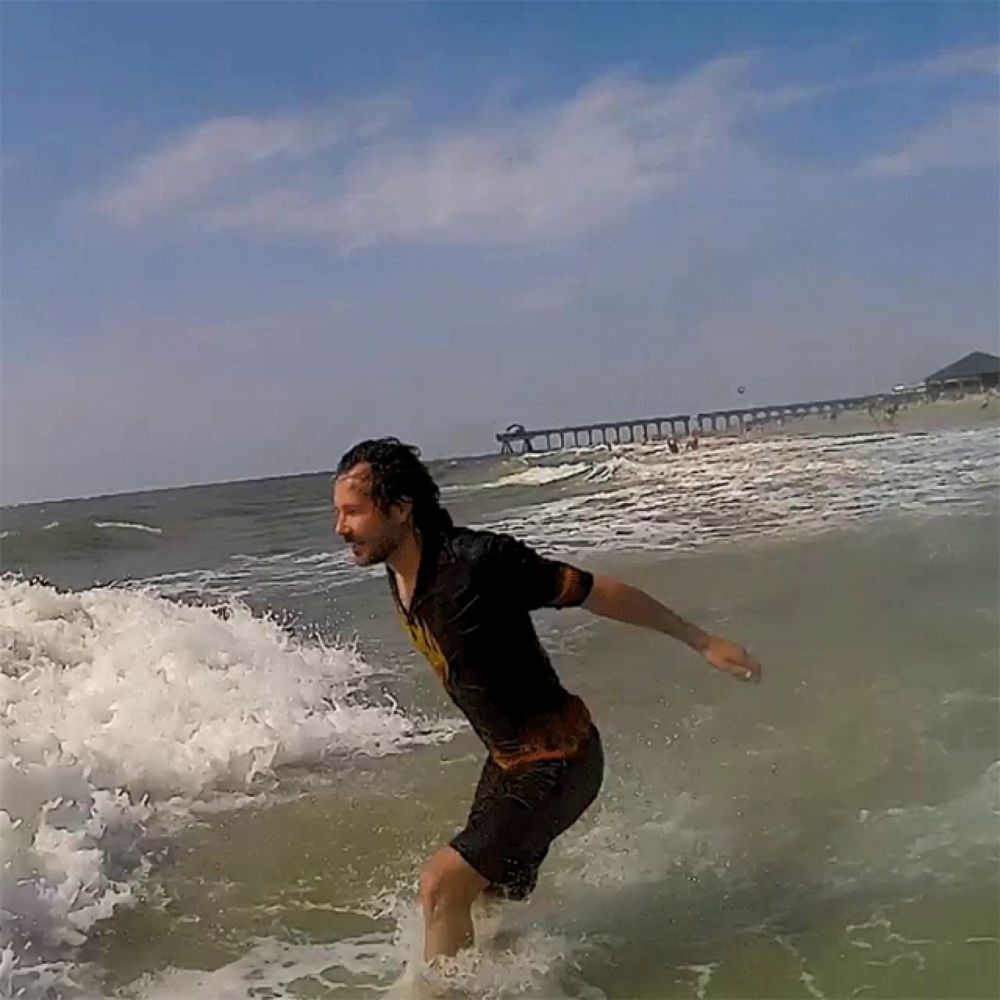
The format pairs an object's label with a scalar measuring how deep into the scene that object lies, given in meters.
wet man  3.28
